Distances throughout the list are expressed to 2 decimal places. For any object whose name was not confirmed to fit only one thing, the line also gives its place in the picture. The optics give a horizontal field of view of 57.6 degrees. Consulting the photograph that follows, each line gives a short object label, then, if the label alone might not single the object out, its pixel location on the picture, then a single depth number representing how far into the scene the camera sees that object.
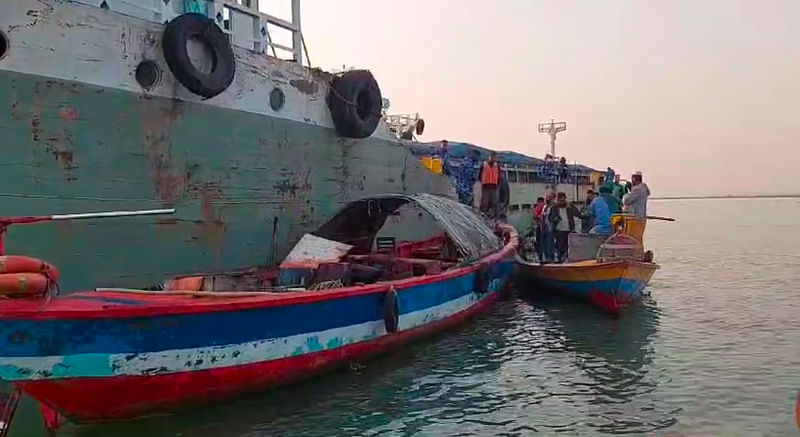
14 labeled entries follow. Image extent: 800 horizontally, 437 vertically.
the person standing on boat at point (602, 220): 13.27
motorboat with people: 11.85
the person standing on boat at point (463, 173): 21.78
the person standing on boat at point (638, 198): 13.83
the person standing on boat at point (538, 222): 16.56
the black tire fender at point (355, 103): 12.80
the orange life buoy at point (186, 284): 8.39
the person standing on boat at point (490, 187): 17.03
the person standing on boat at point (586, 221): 15.70
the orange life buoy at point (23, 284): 5.79
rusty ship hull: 7.93
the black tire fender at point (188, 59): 9.39
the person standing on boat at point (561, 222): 15.57
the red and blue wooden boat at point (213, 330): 5.91
